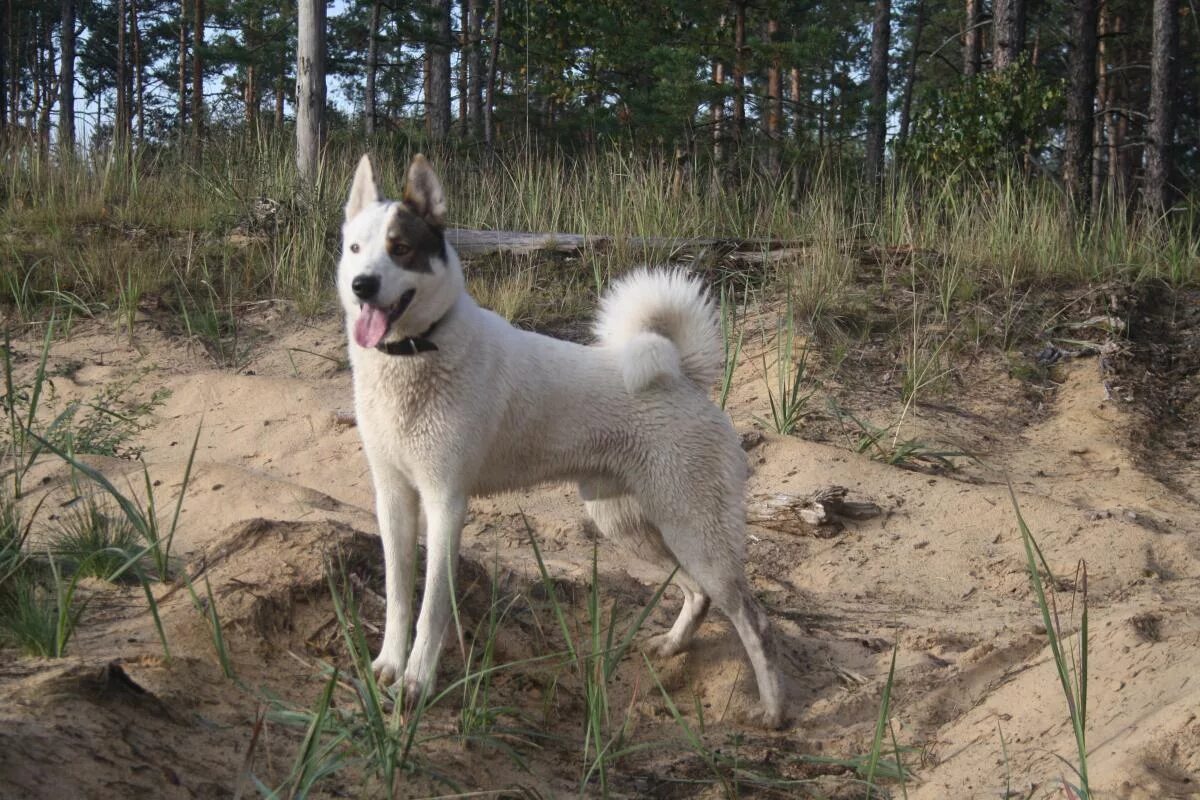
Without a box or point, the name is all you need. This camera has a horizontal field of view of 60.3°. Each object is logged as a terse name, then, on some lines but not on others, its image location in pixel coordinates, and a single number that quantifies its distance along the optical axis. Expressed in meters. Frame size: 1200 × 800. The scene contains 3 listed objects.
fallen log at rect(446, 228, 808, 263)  8.16
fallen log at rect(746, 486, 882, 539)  5.57
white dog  3.40
